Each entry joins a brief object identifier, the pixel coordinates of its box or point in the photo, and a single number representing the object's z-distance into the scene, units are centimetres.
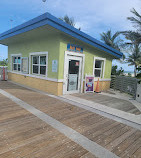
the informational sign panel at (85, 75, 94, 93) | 760
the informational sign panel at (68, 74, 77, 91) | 691
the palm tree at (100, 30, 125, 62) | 1886
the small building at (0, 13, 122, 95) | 601
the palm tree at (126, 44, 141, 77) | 1652
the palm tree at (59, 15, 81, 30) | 1830
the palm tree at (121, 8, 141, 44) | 1409
